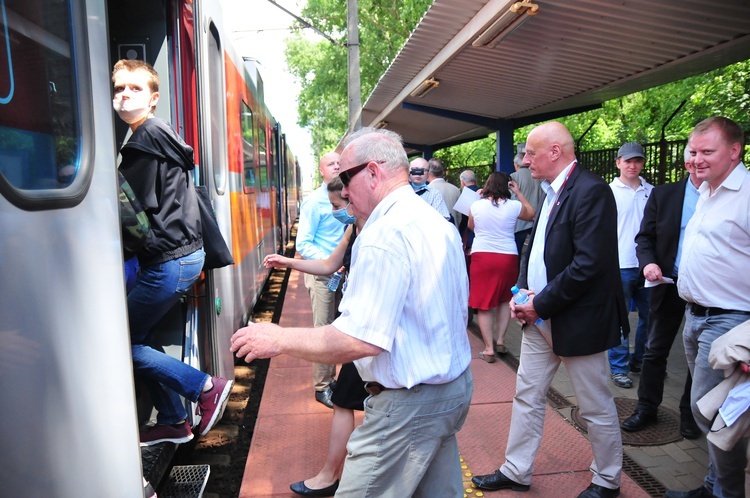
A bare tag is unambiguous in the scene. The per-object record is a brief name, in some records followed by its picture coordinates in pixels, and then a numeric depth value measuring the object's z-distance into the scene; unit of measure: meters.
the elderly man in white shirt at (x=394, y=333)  1.99
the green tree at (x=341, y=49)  21.75
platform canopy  5.20
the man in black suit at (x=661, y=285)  4.11
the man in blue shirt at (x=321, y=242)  4.63
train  1.68
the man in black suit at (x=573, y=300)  3.07
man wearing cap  5.20
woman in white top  5.95
